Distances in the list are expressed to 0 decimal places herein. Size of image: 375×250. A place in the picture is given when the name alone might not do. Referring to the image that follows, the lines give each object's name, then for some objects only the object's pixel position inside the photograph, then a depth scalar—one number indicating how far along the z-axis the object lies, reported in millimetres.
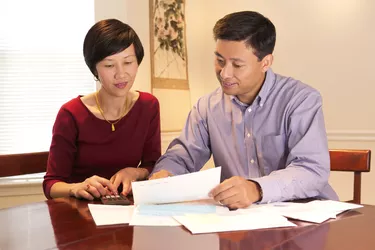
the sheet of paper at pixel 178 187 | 1407
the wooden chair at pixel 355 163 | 1959
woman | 1932
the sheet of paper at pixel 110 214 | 1301
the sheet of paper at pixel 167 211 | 1283
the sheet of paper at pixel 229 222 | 1202
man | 1687
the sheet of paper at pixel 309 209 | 1306
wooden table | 1081
